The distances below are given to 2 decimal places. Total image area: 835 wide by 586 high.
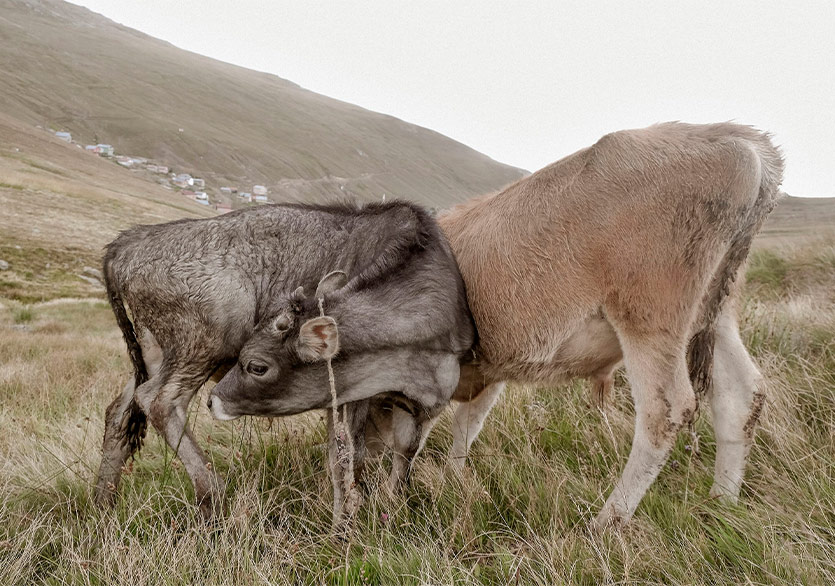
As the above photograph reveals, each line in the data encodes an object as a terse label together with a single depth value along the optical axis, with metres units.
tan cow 3.43
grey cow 3.66
